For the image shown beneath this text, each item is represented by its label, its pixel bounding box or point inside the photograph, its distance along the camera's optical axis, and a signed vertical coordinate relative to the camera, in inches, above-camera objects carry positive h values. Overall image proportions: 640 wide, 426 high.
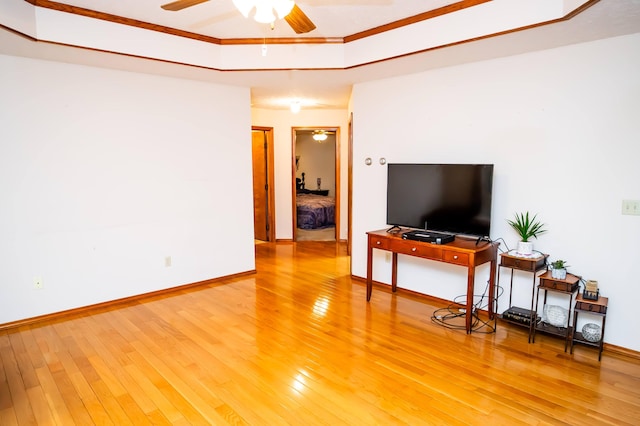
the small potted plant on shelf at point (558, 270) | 121.6 -31.7
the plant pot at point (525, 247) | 128.1 -25.5
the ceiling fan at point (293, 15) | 90.1 +37.2
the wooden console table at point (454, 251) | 130.2 -29.3
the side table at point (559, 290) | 118.2 -36.8
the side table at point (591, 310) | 112.4 -40.8
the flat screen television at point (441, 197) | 137.0 -10.3
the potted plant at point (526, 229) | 128.6 -20.1
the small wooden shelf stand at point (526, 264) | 122.6 -30.4
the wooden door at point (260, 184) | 281.9 -10.3
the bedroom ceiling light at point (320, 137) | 368.7 +32.6
